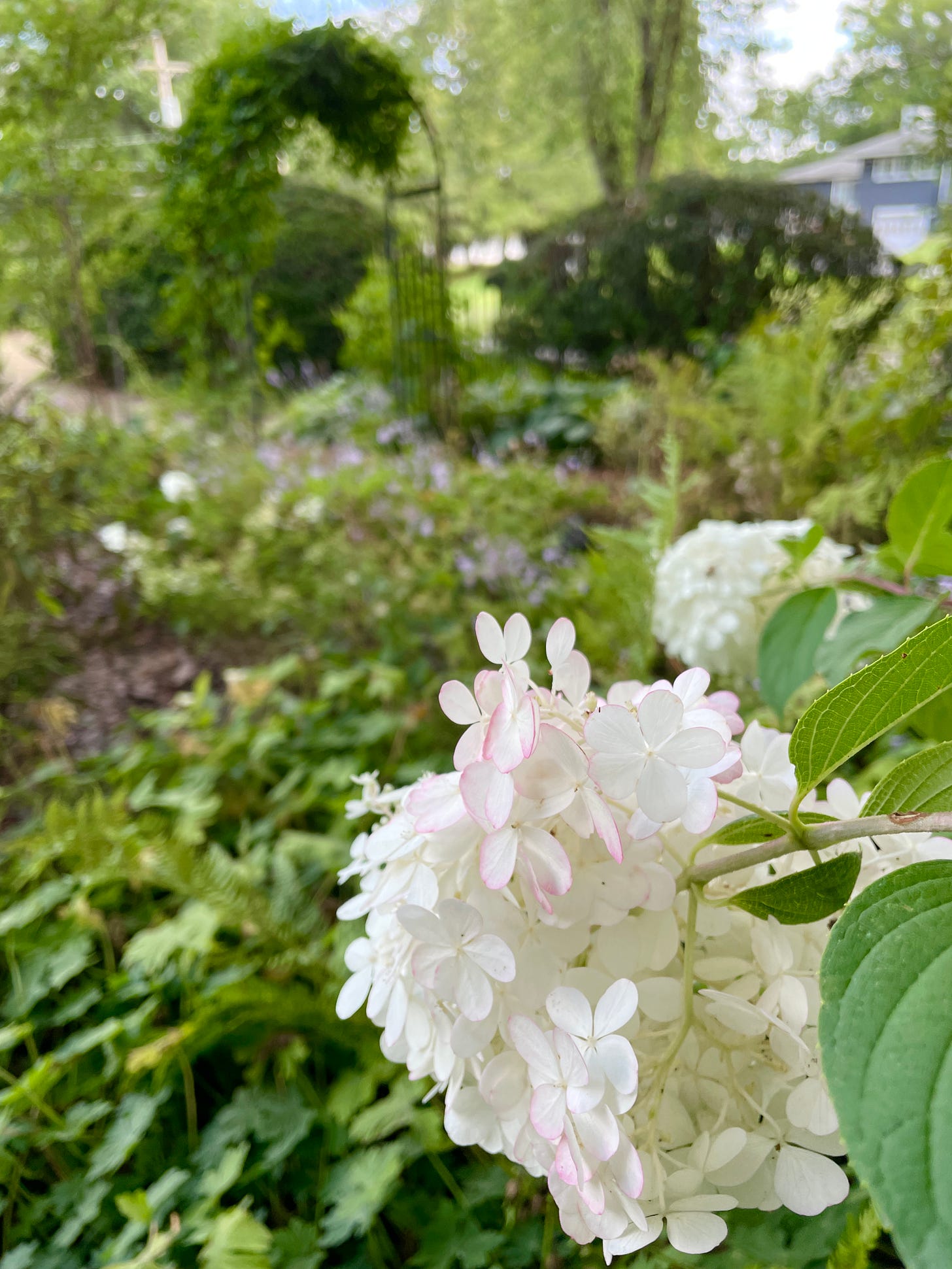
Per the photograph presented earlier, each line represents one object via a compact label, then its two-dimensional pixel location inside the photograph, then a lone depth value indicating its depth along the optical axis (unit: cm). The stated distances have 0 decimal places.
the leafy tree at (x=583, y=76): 548
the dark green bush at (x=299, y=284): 395
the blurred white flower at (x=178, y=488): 224
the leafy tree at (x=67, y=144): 215
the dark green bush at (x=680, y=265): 404
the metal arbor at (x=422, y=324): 331
